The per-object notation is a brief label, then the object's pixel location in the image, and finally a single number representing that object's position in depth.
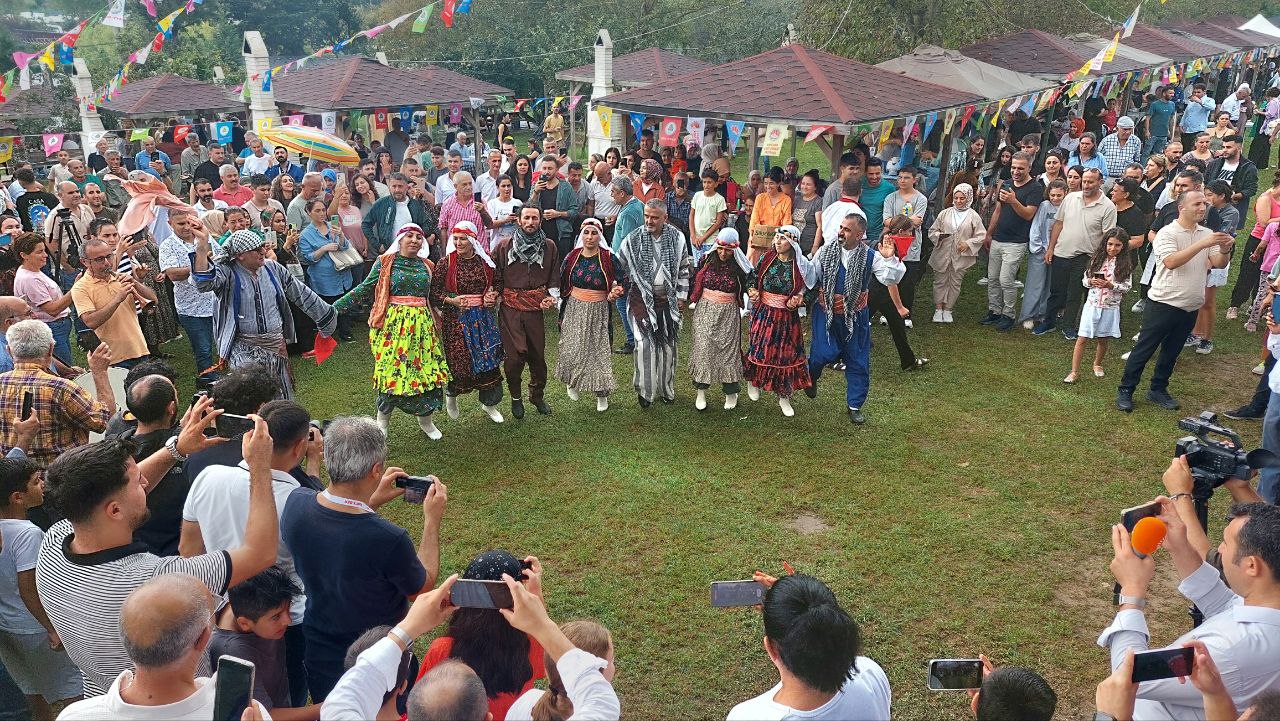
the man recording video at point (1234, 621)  2.70
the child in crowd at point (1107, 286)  7.75
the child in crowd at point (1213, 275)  8.41
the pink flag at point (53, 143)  14.54
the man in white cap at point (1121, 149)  12.88
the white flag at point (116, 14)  14.22
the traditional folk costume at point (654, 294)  7.31
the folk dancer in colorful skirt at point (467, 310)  6.91
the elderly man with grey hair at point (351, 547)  3.15
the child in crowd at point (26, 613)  3.33
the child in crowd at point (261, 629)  3.06
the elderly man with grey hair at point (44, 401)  4.32
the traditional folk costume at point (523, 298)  7.23
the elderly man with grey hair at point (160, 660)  2.31
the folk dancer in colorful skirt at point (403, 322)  6.54
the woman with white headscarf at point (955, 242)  9.41
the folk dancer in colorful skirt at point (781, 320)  7.07
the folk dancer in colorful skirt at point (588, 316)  7.29
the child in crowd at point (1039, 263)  9.09
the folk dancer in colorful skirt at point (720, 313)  7.32
